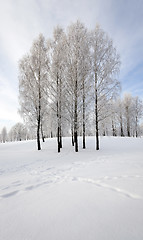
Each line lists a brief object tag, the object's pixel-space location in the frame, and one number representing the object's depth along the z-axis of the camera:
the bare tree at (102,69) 9.57
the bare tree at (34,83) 11.20
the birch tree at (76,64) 9.71
